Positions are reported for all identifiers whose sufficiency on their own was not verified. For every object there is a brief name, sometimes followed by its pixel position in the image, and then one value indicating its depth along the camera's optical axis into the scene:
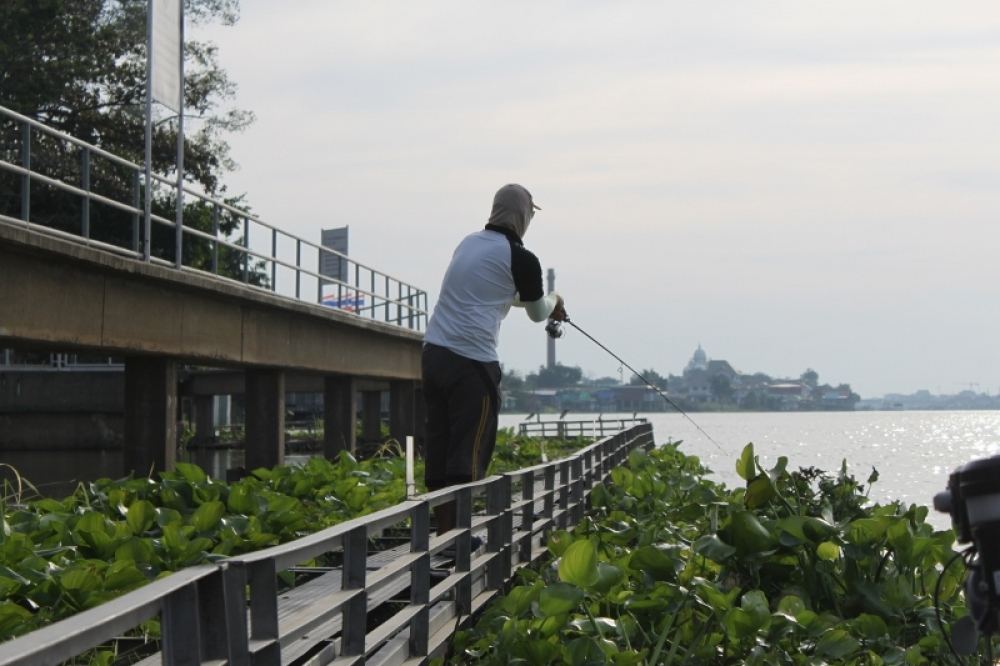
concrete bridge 13.66
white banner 17.58
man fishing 7.85
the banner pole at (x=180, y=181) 17.83
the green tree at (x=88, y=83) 39.81
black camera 2.85
